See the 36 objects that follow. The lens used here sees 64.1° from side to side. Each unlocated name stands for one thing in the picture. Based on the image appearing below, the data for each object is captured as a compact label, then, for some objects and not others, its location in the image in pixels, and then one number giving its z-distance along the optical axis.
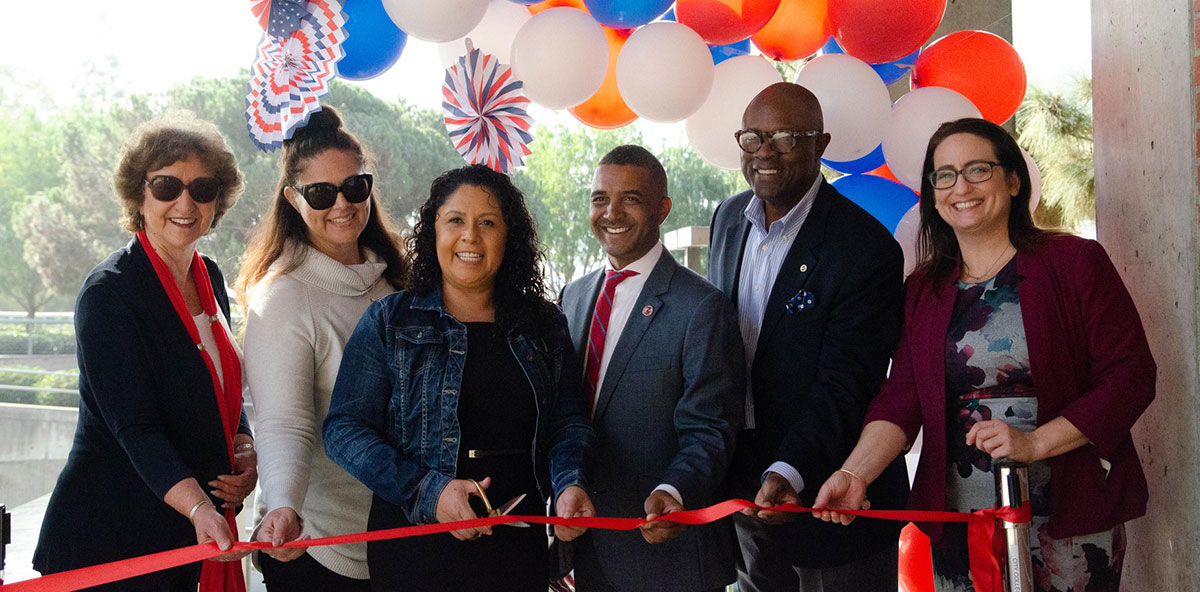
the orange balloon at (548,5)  3.60
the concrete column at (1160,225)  2.42
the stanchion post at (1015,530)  1.98
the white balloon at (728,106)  3.45
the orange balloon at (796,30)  3.48
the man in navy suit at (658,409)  2.28
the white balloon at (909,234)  3.37
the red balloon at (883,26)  3.19
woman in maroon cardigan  2.12
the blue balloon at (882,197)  3.59
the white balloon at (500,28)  3.56
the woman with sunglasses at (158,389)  2.16
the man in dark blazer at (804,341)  2.44
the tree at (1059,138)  16.42
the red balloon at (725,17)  3.30
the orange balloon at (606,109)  3.68
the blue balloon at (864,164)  3.61
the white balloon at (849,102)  3.19
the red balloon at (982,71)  3.44
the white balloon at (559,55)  3.15
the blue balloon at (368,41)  3.20
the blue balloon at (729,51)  3.73
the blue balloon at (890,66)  3.74
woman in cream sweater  2.24
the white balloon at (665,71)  3.18
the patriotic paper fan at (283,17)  2.82
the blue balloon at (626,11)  3.33
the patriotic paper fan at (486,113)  2.89
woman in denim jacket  2.07
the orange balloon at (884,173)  3.85
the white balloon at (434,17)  3.00
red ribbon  2.02
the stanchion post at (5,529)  1.90
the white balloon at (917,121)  3.22
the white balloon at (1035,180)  2.99
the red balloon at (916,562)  3.76
